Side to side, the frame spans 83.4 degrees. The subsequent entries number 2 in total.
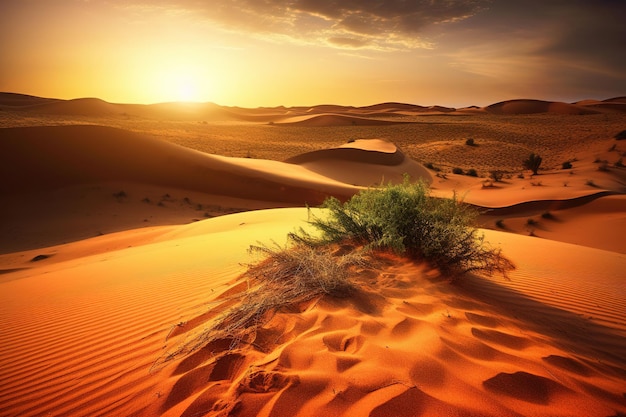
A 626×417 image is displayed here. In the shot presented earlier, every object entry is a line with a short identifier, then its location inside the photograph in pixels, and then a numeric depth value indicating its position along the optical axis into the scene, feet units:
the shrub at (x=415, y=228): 13.65
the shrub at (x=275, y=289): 9.27
